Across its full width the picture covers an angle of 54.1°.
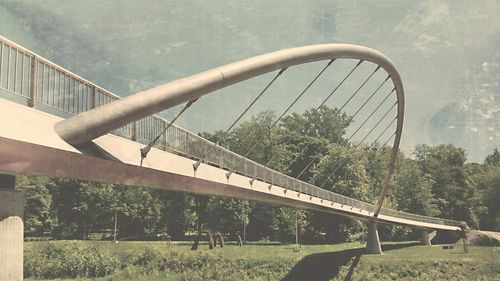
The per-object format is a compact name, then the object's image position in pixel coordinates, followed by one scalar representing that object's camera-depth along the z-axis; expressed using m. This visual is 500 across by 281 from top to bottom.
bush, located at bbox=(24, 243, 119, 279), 42.75
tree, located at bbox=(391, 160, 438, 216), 64.25
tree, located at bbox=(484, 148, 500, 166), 103.12
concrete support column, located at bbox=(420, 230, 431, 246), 52.06
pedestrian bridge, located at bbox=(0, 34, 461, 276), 8.80
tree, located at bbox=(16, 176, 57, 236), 60.66
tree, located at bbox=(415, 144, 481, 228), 71.31
